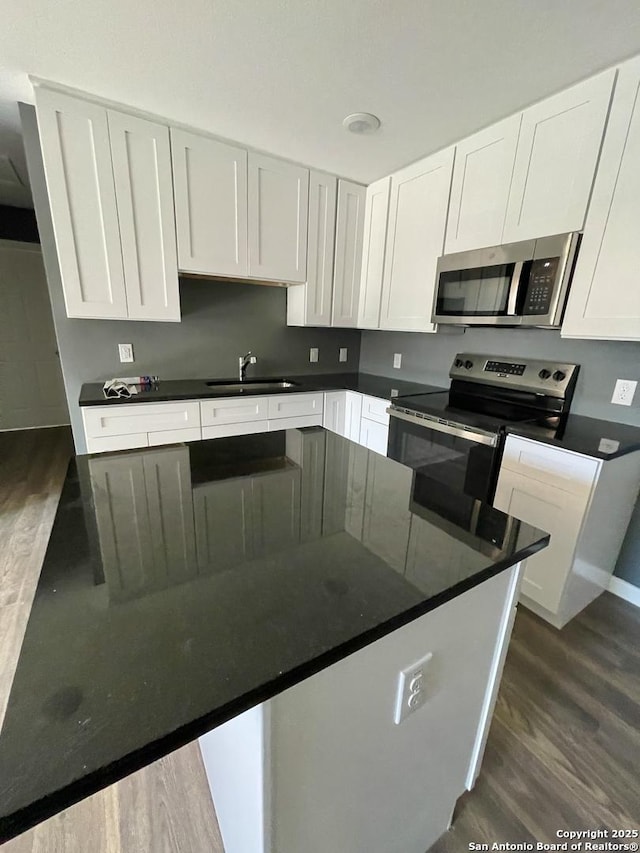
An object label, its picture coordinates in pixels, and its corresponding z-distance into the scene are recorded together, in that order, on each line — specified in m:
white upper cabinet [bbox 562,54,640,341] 1.57
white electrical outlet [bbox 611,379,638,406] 1.91
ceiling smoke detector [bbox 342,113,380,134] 1.96
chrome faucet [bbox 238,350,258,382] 2.97
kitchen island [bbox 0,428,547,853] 0.46
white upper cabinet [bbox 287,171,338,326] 2.71
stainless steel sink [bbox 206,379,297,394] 2.92
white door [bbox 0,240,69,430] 4.23
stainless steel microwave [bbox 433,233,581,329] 1.83
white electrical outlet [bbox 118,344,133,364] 2.56
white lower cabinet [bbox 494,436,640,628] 1.65
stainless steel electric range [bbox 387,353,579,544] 1.94
